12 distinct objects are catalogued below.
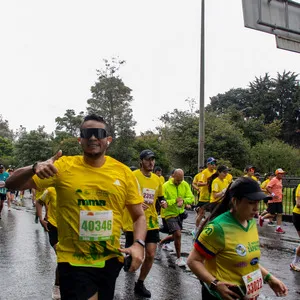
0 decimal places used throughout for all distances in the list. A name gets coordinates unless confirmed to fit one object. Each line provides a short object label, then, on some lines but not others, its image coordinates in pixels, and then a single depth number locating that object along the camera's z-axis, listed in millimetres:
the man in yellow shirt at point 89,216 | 3154
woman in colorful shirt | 2938
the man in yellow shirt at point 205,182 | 11684
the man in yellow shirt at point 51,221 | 5785
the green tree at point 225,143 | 26828
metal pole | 15375
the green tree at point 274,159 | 31875
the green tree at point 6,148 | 60225
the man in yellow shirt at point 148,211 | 5969
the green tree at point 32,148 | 46344
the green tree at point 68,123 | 52156
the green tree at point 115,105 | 41531
